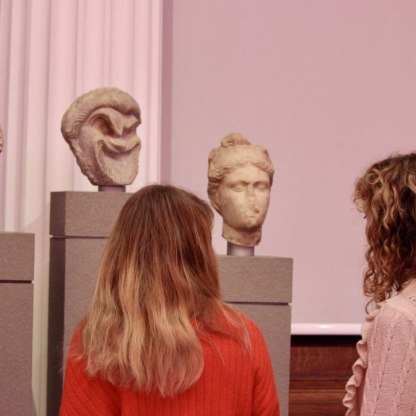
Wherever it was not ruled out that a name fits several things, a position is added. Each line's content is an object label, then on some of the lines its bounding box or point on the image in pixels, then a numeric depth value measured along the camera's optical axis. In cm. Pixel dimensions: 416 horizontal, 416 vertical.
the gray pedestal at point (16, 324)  632
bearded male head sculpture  694
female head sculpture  706
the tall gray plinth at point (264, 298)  690
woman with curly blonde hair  328
